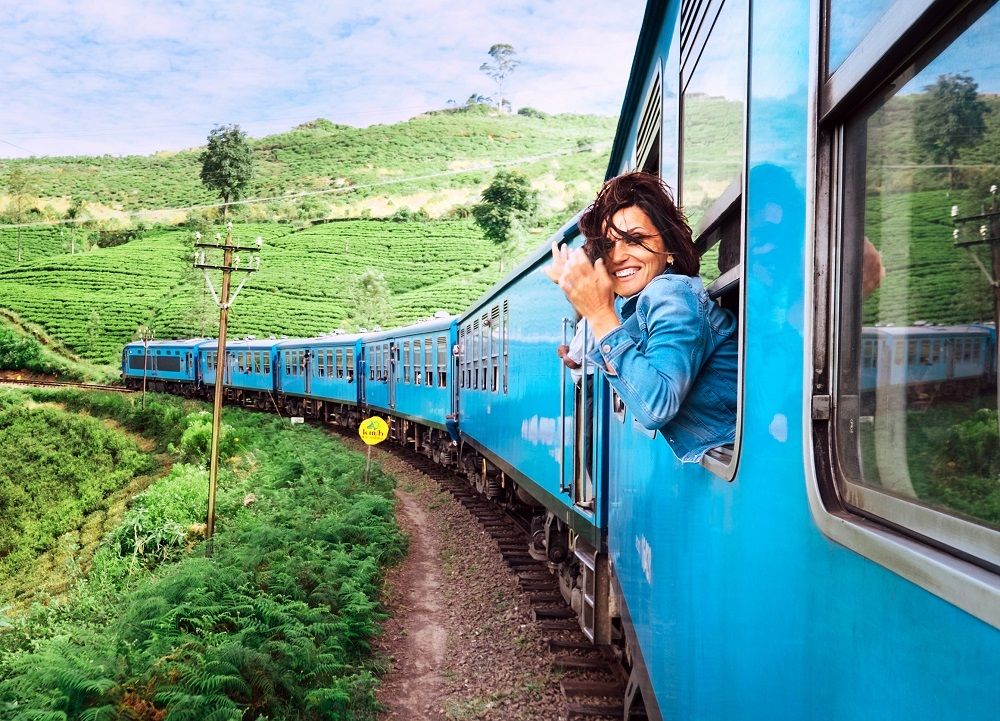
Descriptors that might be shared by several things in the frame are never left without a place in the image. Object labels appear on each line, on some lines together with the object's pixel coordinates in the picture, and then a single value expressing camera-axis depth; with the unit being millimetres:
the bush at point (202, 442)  24602
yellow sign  15016
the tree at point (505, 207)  63562
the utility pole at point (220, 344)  15562
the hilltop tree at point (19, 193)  94312
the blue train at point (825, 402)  904
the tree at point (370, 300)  56459
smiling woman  2014
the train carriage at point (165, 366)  42125
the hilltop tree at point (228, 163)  89125
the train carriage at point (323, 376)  24875
